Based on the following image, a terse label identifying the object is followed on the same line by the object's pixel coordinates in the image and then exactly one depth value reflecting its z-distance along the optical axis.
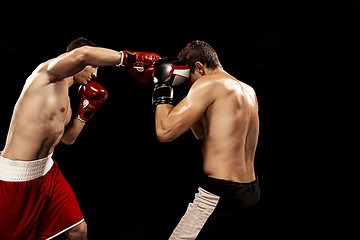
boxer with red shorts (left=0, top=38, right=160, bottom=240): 1.52
